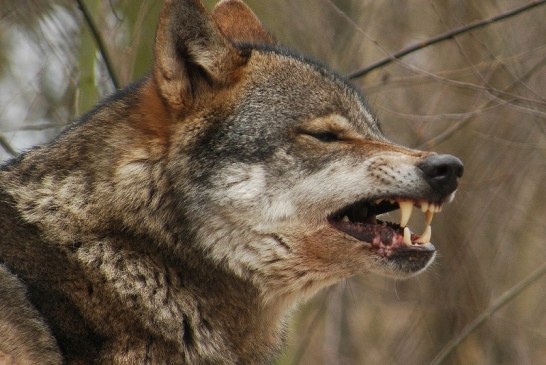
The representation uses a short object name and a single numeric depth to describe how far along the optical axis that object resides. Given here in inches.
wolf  373.1
